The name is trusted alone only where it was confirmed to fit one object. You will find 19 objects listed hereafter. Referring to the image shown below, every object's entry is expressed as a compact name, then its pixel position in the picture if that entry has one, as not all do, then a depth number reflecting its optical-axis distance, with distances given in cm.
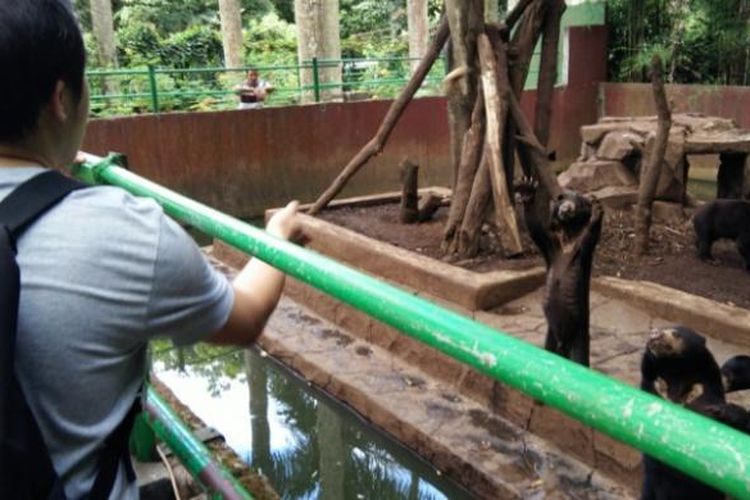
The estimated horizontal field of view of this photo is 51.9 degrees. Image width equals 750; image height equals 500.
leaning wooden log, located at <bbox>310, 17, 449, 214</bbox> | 677
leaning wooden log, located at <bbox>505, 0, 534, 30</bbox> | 643
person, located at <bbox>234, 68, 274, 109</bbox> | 1058
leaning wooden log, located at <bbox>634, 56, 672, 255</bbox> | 570
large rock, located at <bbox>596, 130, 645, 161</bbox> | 795
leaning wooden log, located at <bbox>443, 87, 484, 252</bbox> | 596
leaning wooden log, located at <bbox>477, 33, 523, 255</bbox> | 549
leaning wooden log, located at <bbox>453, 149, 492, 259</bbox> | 575
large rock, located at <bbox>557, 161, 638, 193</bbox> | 781
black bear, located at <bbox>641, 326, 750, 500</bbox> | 228
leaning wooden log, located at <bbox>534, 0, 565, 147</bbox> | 628
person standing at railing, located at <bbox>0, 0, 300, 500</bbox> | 93
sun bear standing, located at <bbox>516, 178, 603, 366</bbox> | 354
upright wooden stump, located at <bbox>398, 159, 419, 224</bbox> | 688
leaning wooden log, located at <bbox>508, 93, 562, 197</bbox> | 578
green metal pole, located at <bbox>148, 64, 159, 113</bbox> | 917
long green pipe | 71
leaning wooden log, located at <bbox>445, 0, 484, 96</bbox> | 595
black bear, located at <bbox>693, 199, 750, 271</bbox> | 564
